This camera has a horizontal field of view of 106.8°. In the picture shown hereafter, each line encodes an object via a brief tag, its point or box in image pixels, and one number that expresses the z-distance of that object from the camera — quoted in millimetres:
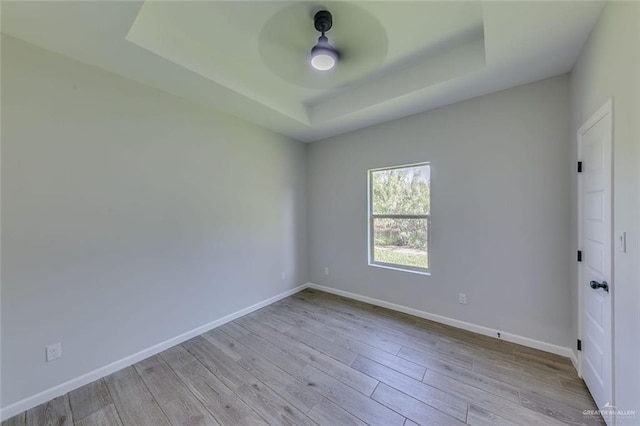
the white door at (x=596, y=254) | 1469
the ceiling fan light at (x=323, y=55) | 1613
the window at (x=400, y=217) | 3078
